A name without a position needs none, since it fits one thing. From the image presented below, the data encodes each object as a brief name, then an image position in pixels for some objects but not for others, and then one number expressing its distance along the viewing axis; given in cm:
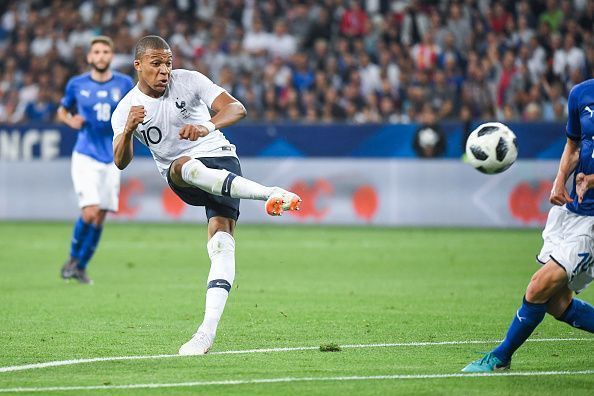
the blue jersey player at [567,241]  1430
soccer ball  1611
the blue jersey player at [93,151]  2745
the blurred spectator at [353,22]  5091
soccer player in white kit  1616
